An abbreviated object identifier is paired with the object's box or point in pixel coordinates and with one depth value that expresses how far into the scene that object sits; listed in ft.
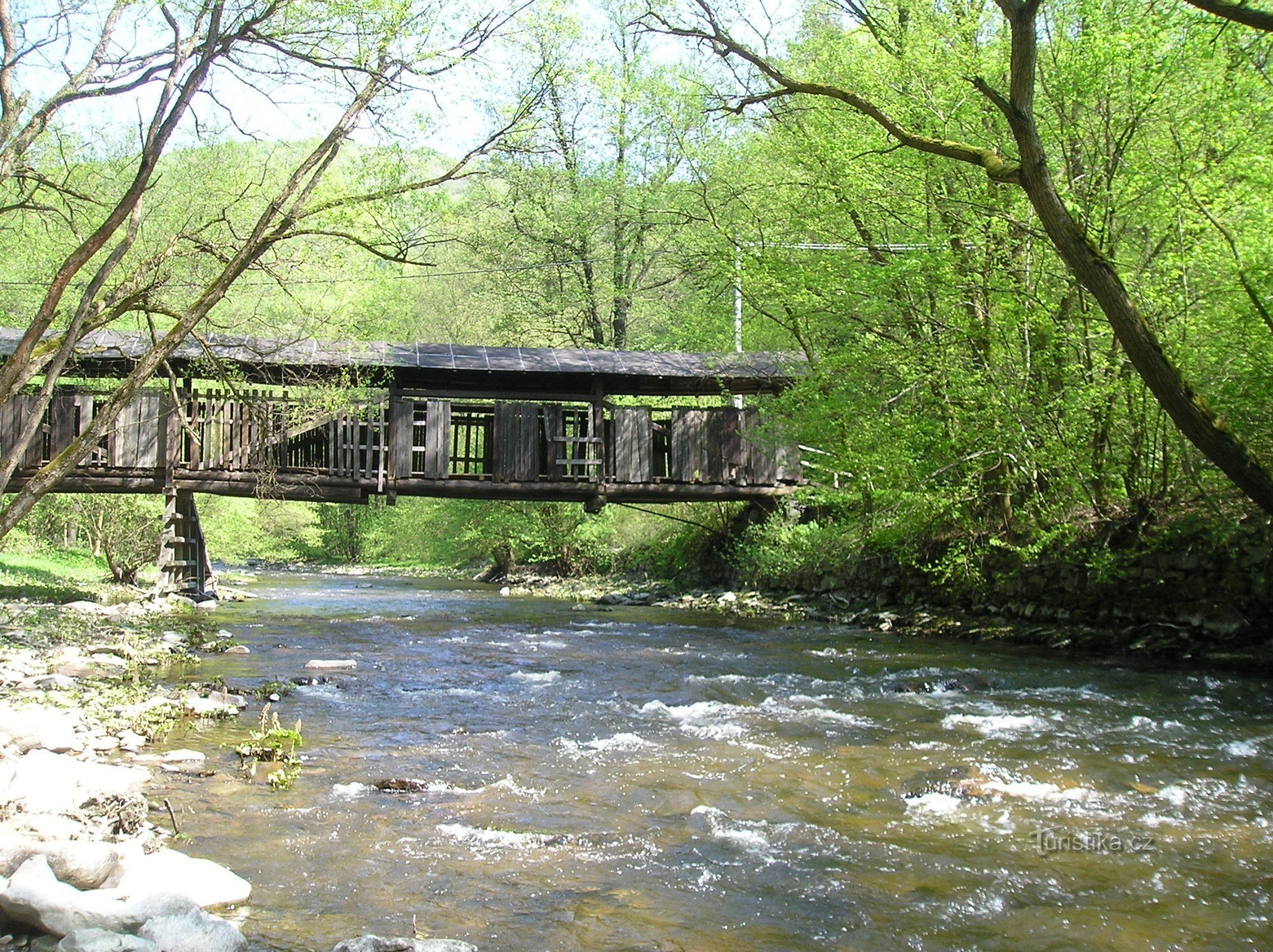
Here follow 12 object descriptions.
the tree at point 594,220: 75.31
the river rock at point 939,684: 29.01
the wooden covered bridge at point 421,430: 51.47
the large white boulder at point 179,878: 11.84
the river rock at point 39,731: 18.98
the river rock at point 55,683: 25.20
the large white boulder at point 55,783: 14.93
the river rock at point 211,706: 23.88
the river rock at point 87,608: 42.93
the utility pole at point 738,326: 62.90
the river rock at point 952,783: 18.37
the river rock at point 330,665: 32.89
